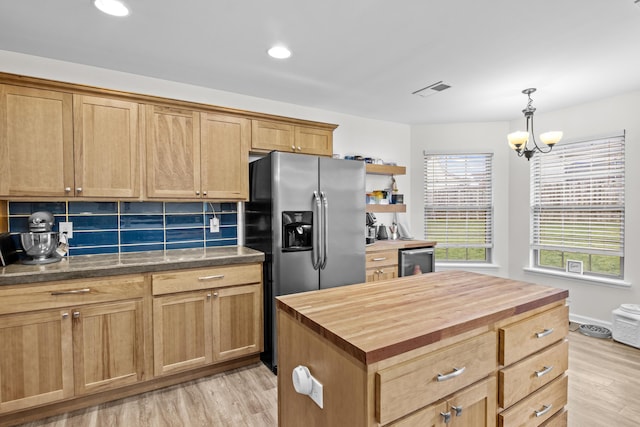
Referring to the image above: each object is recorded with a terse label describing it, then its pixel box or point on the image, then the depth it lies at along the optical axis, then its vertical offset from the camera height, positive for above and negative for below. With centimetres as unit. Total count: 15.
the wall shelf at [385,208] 402 +2
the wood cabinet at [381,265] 337 -60
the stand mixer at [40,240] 219 -21
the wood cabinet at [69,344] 194 -87
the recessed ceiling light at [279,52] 235 +120
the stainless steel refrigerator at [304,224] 266 -13
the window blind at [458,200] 445 +13
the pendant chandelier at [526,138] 295 +67
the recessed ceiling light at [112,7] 181 +119
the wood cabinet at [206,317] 236 -85
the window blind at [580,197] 350 +14
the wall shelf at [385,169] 403 +52
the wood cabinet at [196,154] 262 +49
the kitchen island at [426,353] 99 -53
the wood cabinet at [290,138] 308 +74
